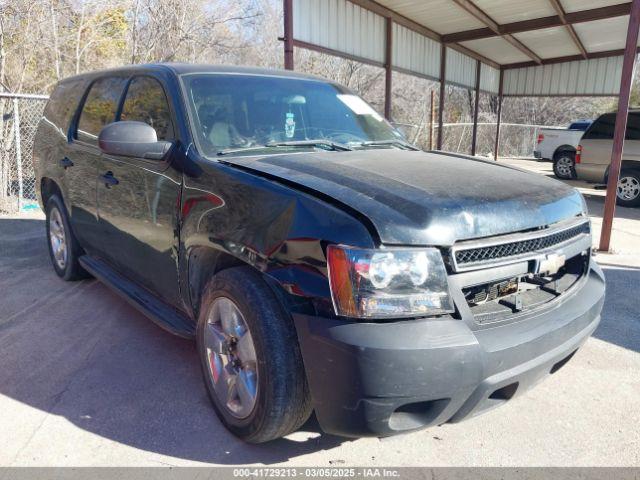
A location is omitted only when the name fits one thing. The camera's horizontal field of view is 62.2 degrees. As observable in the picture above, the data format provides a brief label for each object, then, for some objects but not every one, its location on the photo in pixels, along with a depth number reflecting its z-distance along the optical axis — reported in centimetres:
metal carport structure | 875
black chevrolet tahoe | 202
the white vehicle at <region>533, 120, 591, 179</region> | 1648
